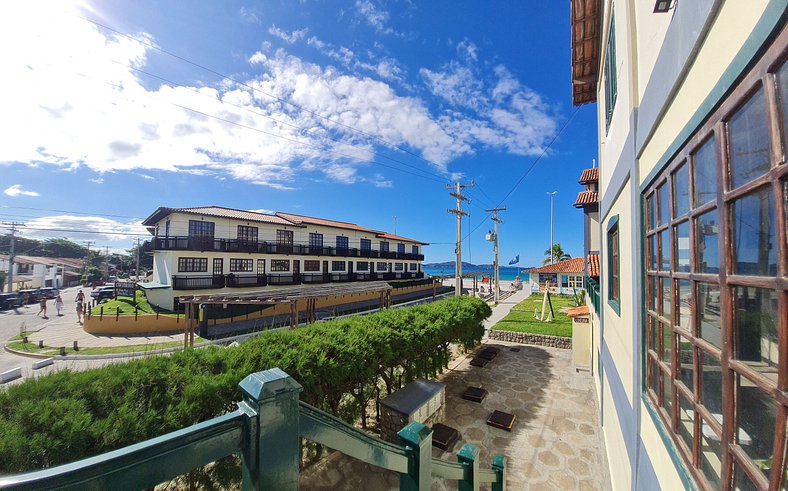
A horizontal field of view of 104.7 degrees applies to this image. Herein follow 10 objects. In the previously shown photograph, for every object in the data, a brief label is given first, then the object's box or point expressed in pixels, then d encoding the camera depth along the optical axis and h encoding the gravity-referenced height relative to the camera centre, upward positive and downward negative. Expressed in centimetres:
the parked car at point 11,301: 2564 -406
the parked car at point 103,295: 2936 -396
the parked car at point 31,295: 2881 -404
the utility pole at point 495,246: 2923 +134
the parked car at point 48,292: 3233 -417
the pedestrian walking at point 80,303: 1942 -319
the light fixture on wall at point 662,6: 198 +167
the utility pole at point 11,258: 3161 -46
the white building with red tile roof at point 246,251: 2194 +50
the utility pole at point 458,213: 2202 +342
